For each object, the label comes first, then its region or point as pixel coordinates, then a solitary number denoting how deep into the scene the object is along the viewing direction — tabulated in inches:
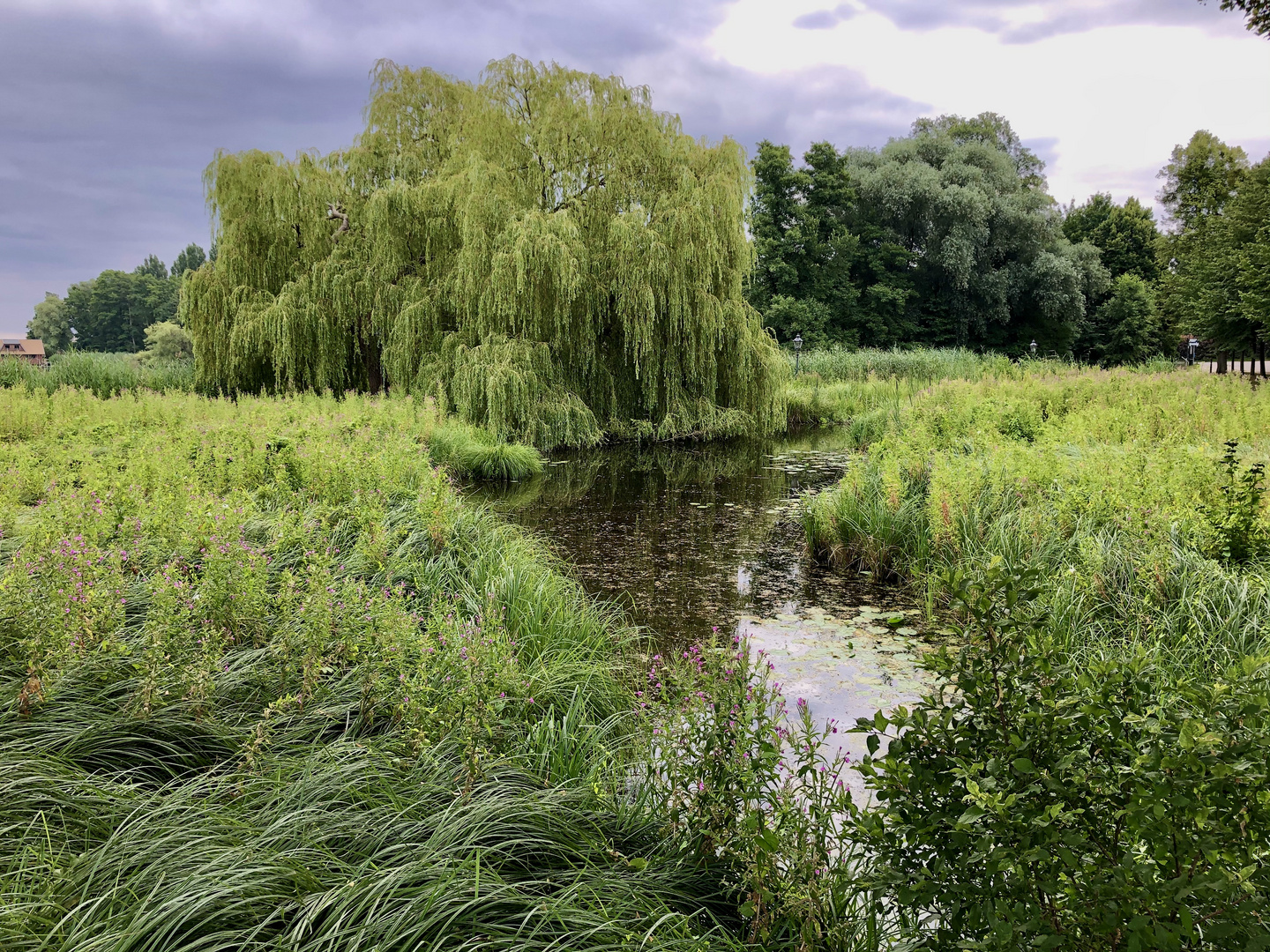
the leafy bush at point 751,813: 81.4
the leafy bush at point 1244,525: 191.2
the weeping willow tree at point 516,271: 551.2
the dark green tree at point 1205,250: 958.4
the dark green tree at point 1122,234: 1733.5
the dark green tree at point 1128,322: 1582.2
